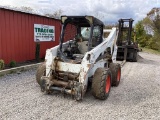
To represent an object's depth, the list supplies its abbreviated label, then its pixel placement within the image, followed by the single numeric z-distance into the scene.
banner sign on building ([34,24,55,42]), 6.88
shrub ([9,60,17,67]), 5.67
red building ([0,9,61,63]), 5.61
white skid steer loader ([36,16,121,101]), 3.30
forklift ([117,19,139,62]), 8.48
